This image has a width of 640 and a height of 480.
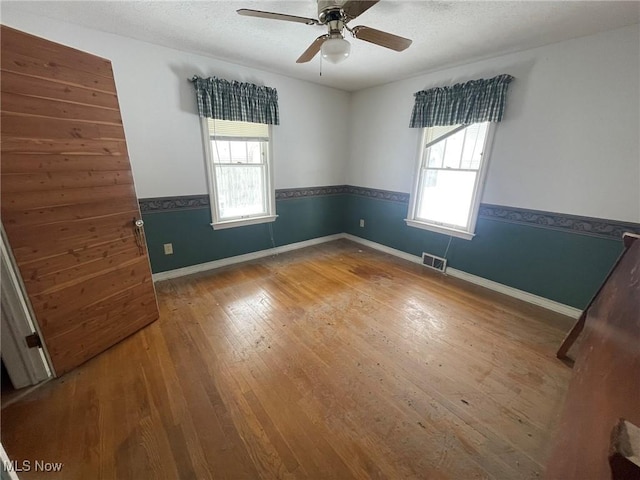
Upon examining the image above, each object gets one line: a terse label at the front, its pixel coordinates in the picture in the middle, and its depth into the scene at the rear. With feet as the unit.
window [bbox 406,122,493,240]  9.33
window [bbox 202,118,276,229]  9.96
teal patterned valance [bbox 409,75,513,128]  8.29
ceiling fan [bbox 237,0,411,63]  4.87
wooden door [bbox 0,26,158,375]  4.53
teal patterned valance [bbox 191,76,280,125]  8.96
